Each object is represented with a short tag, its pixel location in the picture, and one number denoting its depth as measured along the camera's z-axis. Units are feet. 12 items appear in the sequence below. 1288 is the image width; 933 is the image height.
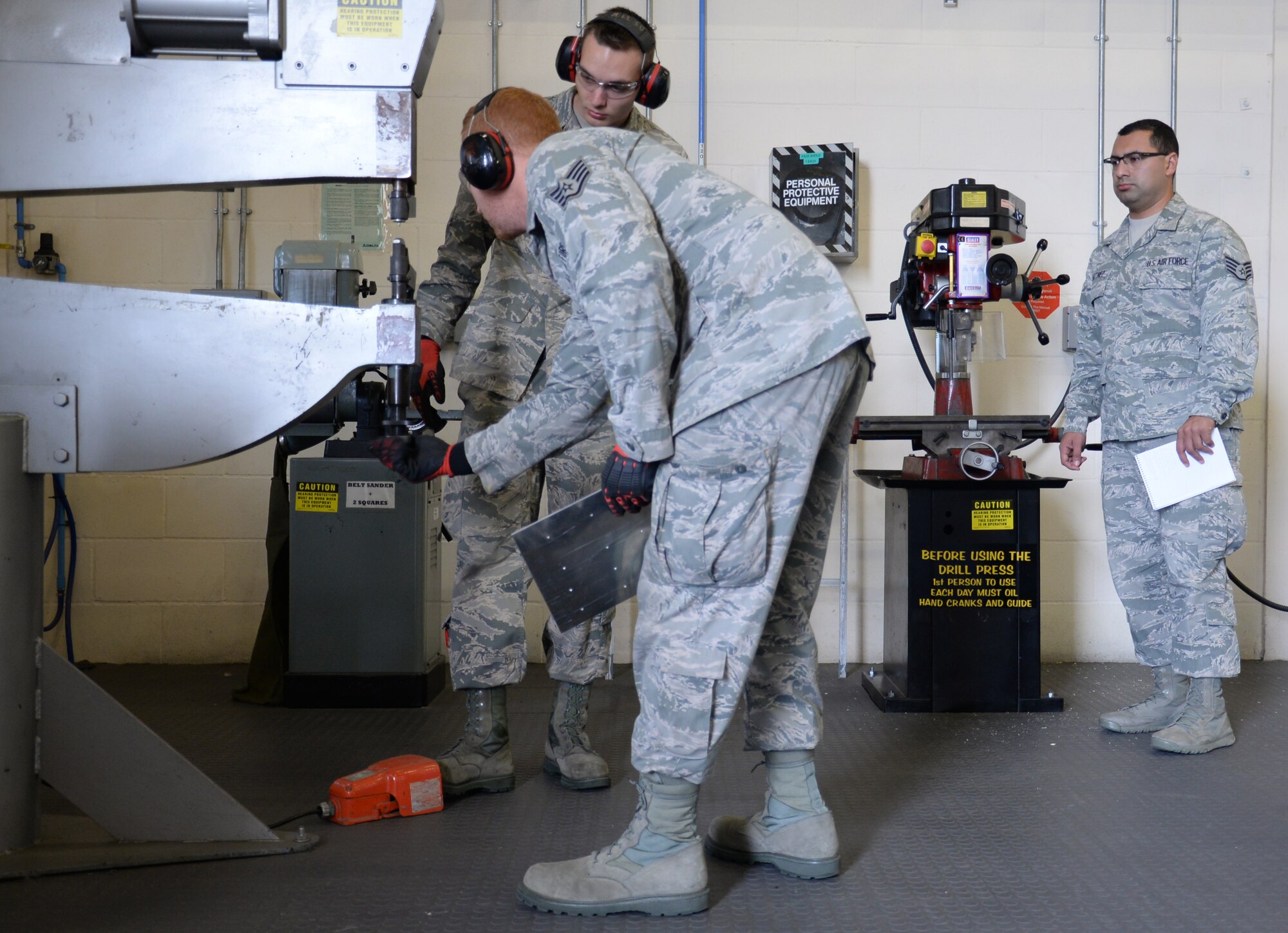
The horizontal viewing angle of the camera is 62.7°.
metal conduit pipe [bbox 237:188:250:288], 11.76
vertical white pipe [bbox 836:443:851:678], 11.46
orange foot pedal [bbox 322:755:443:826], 6.61
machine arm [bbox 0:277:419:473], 5.40
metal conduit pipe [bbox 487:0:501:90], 11.78
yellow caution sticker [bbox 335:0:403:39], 5.26
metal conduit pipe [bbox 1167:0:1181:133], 12.09
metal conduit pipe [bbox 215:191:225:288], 11.73
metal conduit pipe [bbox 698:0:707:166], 11.81
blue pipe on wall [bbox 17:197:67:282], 11.55
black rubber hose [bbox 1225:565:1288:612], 11.65
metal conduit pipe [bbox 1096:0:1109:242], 12.12
